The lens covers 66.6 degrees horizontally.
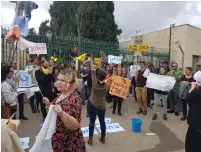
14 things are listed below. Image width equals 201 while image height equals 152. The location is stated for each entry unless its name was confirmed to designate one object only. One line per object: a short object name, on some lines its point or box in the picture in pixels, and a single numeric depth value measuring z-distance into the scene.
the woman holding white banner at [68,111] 1.68
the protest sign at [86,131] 4.00
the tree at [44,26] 19.80
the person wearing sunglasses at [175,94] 5.55
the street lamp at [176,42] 12.41
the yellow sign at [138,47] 6.59
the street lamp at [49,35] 6.20
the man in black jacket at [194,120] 2.32
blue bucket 4.21
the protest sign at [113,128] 4.28
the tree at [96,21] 14.26
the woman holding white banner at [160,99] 5.15
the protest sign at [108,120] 4.71
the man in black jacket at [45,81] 4.54
